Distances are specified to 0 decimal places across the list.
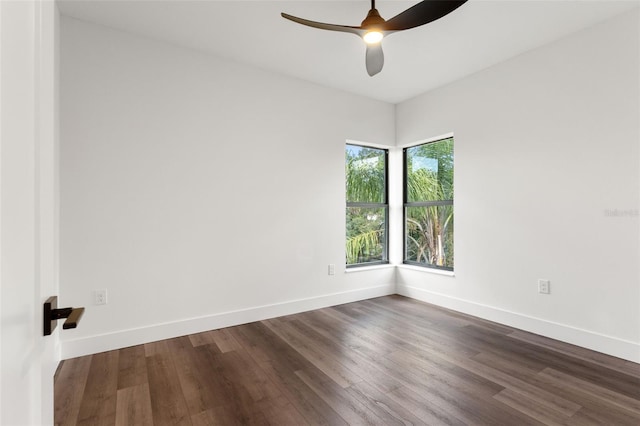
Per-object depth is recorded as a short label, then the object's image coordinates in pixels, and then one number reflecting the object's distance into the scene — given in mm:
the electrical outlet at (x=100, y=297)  2525
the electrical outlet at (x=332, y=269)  3793
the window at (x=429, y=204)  3854
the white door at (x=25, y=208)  480
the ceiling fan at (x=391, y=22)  1763
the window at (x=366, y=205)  4109
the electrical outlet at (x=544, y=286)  2844
